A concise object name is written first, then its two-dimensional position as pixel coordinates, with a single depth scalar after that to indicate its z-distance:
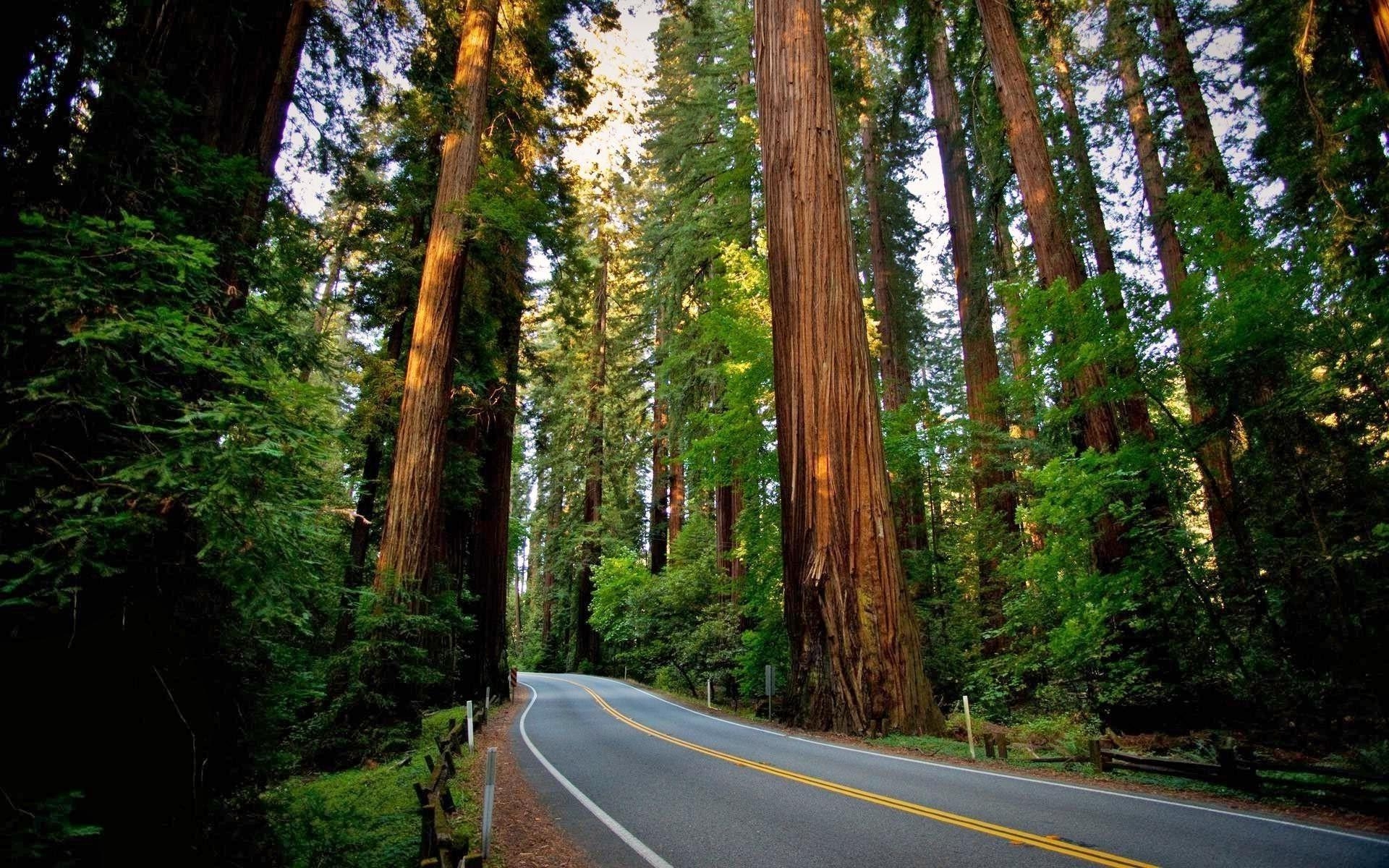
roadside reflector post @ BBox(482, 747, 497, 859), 4.97
